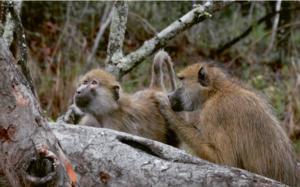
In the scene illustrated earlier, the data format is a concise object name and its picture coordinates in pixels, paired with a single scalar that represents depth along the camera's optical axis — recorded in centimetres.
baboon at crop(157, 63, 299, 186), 1111
